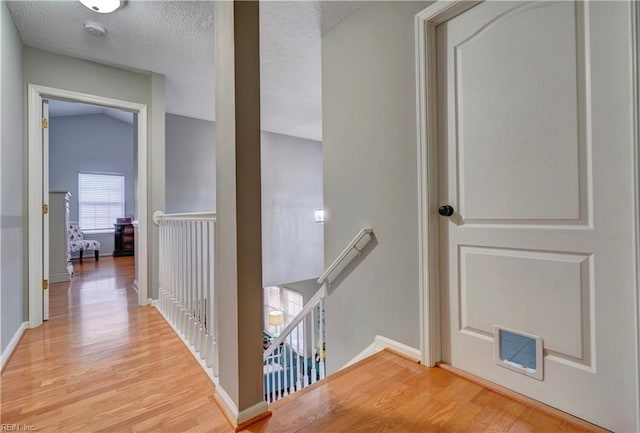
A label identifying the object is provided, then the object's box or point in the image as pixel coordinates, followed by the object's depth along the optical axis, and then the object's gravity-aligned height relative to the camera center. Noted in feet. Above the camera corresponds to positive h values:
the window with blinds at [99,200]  23.47 +1.76
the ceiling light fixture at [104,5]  6.68 +4.91
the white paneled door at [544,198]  3.89 +0.26
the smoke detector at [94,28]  7.57 +4.99
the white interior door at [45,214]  8.73 +0.26
